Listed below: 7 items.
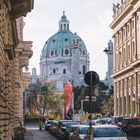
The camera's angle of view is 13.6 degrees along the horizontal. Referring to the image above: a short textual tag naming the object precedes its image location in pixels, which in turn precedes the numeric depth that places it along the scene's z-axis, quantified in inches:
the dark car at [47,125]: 2615.7
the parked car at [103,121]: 2265.9
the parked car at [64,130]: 1482.5
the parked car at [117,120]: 2103.8
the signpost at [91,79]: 710.5
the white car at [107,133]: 826.4
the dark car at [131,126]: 1844.2
